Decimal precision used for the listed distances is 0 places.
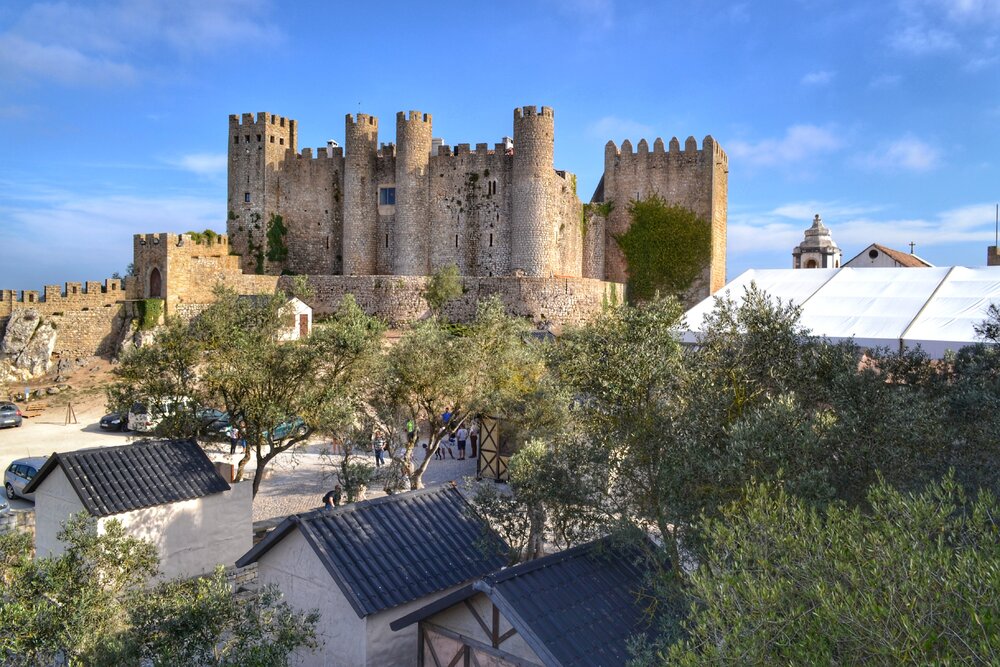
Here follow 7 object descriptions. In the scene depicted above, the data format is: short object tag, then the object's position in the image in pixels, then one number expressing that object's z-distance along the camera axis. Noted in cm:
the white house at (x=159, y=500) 1206
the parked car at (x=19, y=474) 1748
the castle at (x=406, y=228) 3488
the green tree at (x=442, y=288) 3494
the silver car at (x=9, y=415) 2552
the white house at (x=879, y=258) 4334
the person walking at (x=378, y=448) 1988
